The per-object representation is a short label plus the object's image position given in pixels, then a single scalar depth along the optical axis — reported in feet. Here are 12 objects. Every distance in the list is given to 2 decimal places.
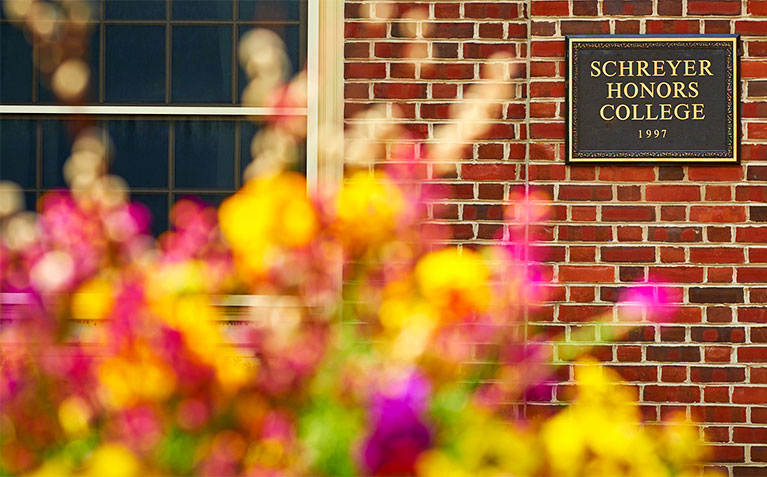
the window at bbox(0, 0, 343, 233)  30.38
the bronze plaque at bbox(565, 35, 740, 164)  29.68
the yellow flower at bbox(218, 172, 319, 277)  19.41
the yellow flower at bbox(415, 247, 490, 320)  20.40
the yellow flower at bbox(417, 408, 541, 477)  18.52
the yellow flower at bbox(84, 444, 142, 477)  17.53
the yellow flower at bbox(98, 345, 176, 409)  18.07
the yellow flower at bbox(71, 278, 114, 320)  19.66
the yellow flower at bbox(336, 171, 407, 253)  22.10
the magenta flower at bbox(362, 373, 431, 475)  15.17
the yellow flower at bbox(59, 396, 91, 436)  19.11
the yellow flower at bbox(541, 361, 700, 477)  19.47
